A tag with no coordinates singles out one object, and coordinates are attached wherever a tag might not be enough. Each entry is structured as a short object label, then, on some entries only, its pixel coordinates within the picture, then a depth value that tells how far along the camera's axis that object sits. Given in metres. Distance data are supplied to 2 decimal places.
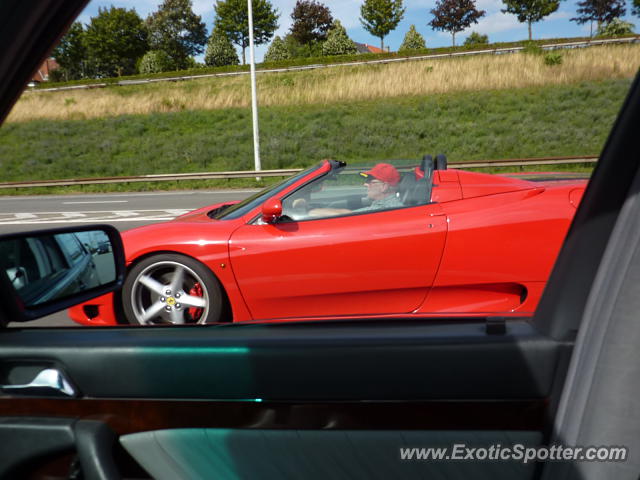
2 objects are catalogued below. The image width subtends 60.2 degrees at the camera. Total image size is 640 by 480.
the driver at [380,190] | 3.50
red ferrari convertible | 3.19
